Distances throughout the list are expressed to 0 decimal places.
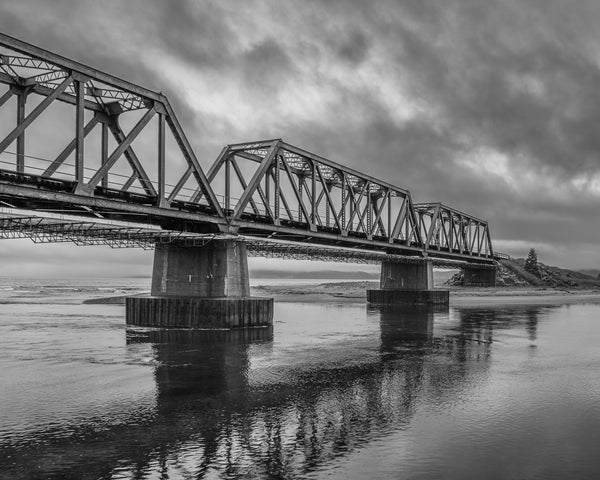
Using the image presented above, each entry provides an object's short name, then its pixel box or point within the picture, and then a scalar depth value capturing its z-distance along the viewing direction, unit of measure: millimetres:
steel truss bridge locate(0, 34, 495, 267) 30598
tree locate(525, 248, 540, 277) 166062
